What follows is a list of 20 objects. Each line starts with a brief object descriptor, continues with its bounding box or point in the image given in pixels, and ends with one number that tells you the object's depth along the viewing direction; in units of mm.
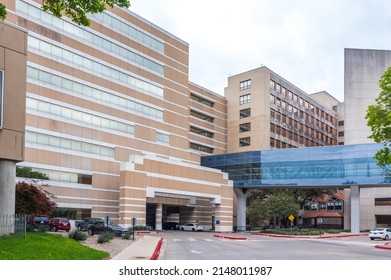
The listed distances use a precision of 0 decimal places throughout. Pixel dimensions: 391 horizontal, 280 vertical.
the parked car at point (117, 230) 42384
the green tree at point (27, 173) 47247
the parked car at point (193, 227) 75750
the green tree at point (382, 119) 34844
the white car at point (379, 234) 51562
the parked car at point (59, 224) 42375
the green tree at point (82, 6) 20078
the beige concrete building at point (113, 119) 56406
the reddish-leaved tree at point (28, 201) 32312
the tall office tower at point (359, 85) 92125
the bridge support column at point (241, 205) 82875
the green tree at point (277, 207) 74875
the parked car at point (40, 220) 40050
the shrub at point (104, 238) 31116
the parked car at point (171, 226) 80875
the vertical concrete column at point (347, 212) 87188
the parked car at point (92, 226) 39997
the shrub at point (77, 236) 30453
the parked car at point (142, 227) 57688
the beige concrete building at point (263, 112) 93688
